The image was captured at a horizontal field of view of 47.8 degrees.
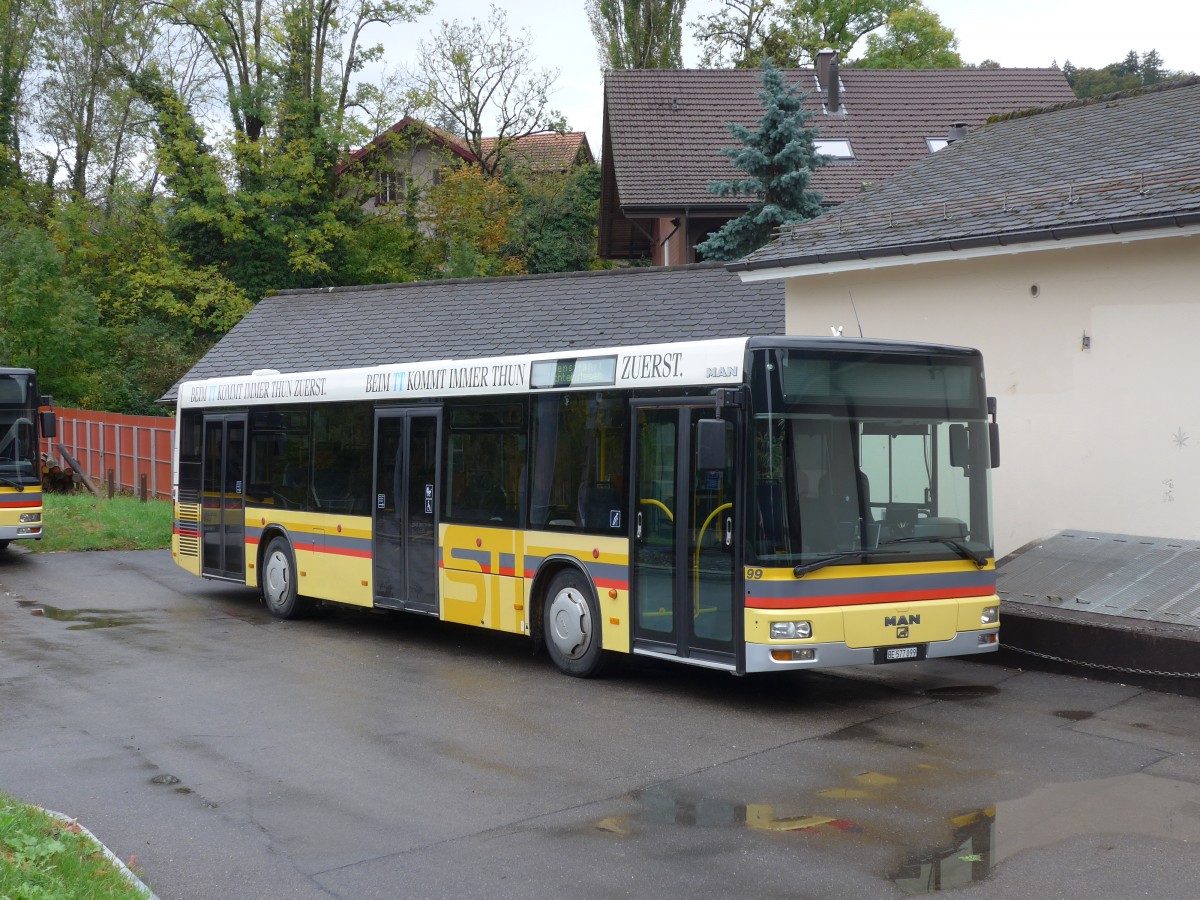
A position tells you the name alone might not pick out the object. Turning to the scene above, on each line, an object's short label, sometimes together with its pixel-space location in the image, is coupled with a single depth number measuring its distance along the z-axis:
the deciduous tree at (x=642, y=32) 55.38
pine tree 24.08
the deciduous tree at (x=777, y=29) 56.91
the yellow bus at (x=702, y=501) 9.68
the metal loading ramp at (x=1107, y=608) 10.63
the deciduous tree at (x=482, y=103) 52.91
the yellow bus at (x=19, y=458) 22.03
